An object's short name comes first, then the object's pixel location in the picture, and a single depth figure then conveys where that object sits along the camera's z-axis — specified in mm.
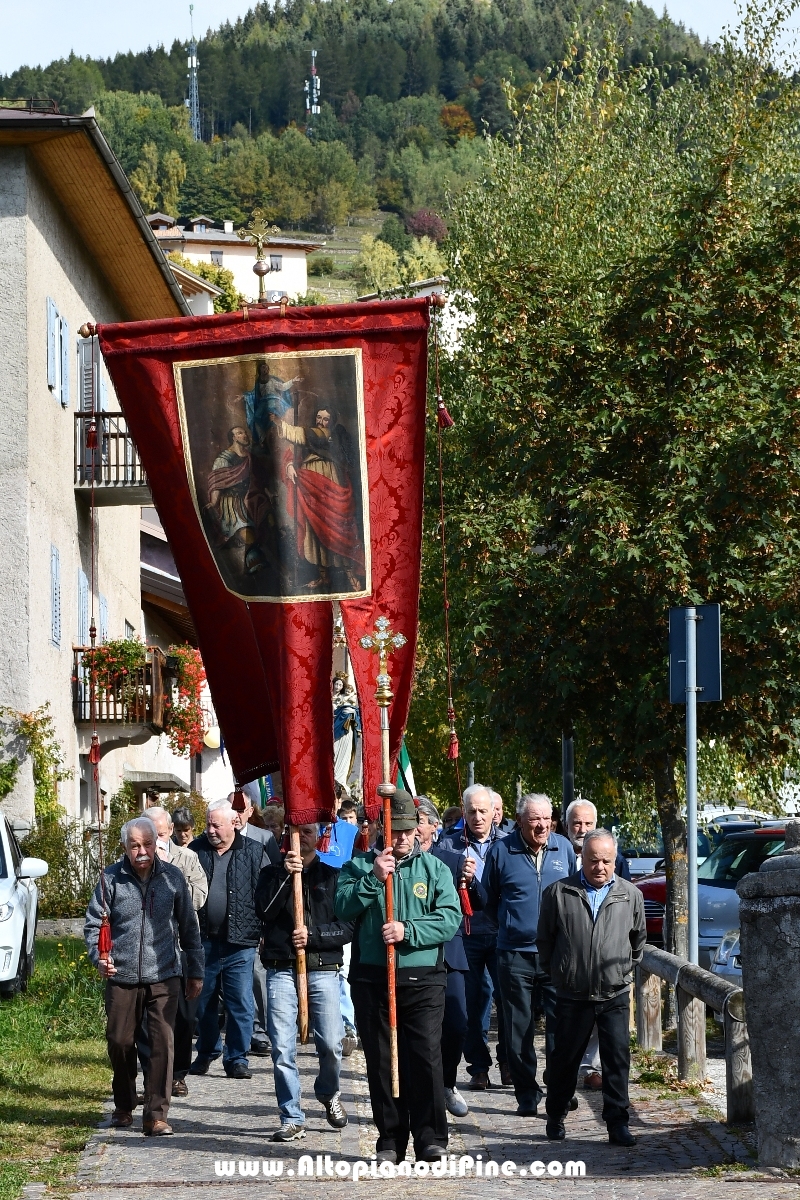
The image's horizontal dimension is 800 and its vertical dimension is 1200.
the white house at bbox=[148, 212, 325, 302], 129250
